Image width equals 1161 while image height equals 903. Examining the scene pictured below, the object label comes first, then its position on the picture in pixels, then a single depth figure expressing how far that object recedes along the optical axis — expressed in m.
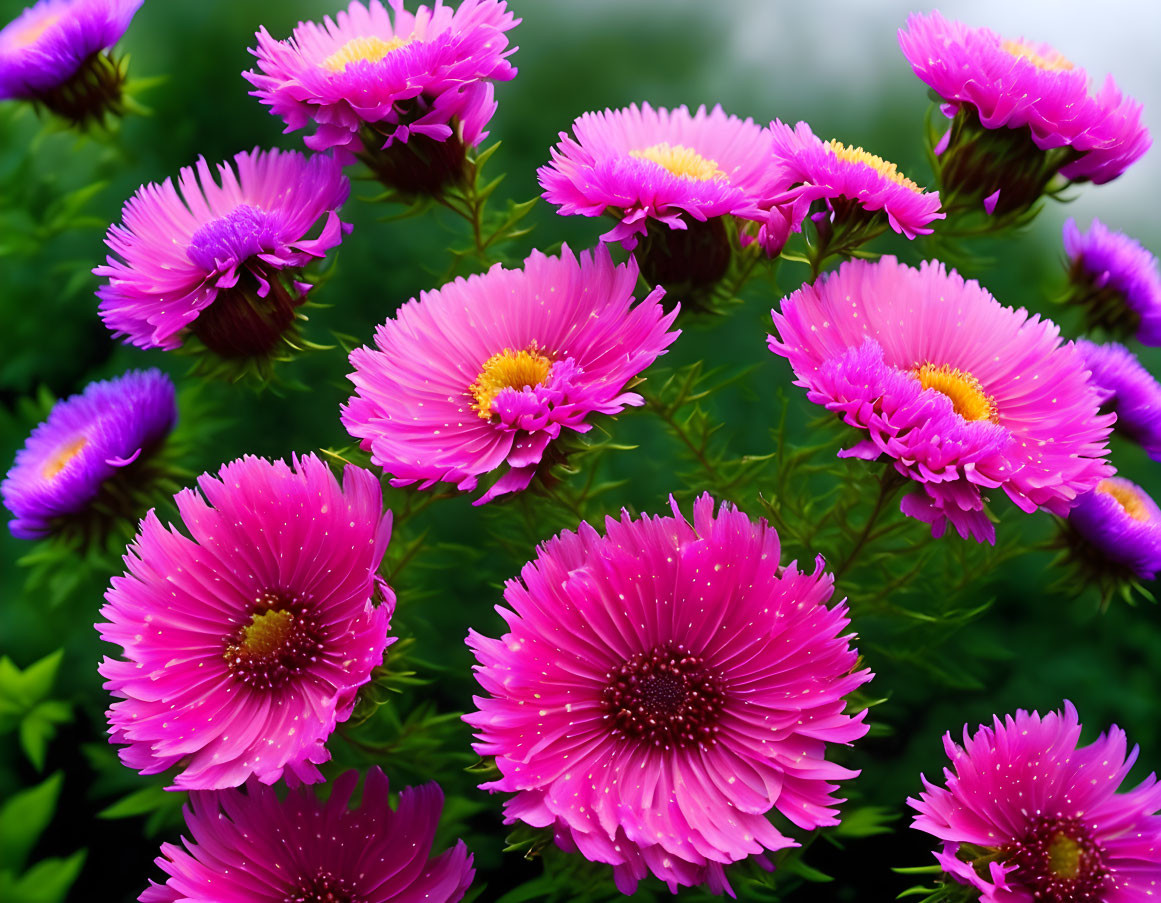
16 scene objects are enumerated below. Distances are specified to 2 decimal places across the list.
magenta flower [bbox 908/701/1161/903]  0.33
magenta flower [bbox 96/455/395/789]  0.32
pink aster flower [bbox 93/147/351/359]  0.34
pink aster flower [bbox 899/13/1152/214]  0.34
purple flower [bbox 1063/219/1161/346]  0.39
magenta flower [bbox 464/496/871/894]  0.31
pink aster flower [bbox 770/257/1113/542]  0.32
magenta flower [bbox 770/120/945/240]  0.33
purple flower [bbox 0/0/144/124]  0.38
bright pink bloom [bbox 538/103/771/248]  0.33
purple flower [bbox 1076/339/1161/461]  0.37
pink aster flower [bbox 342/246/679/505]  0.32
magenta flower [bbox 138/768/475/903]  0.33
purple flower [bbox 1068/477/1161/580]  0.36
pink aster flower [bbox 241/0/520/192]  0.34
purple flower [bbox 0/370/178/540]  0.37
